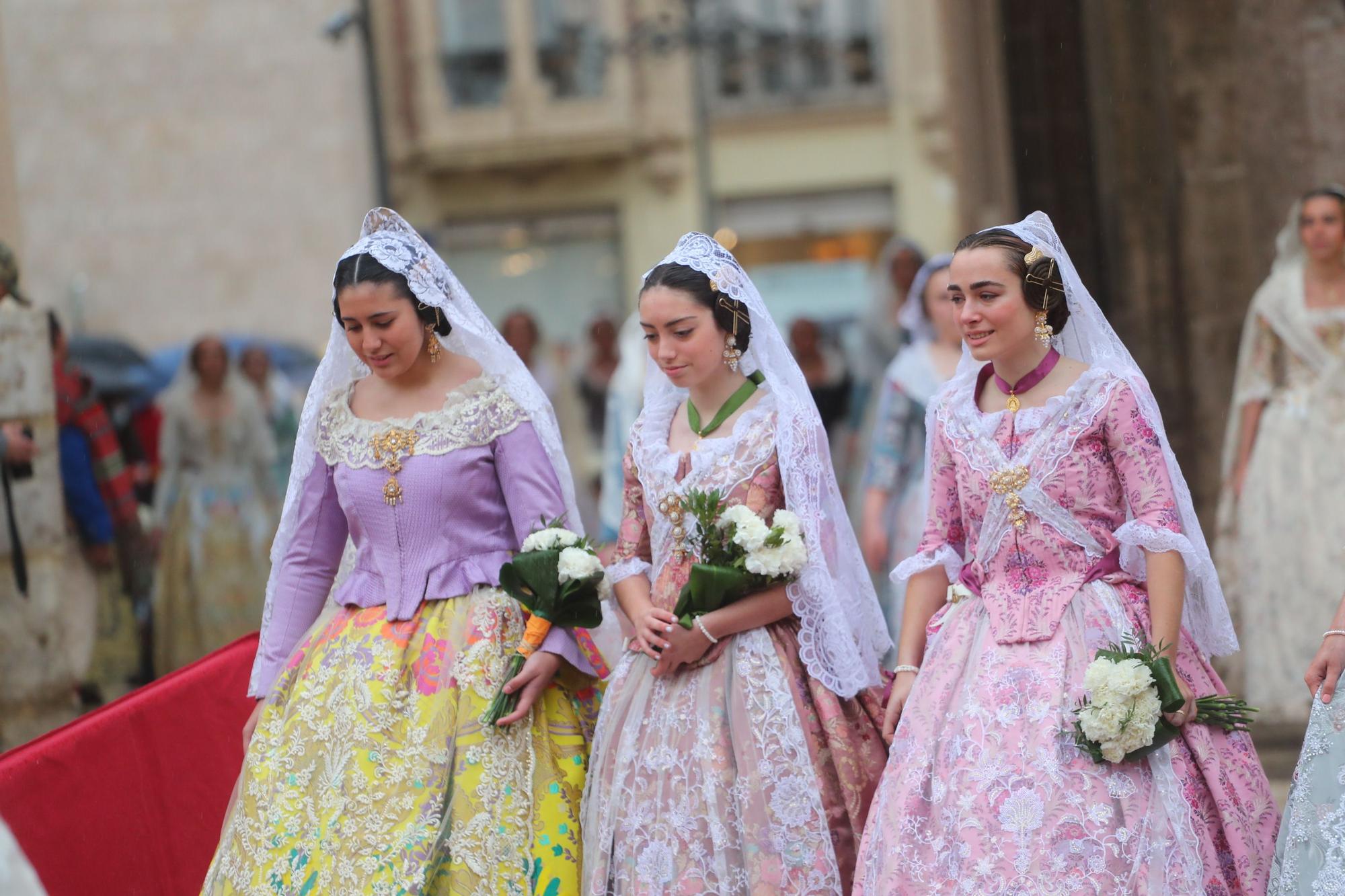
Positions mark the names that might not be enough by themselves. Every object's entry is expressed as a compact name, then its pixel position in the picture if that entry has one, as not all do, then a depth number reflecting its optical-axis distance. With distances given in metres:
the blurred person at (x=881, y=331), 17.41
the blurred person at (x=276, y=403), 22.22
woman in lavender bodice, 8.87
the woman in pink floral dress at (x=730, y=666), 8.52
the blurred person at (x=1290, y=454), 13.27
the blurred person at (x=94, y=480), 16.20
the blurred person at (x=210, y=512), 21.09
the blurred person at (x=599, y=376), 26.50
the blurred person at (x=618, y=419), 17.14
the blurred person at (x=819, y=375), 21.94
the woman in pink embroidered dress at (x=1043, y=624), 7.68
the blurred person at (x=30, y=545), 15.30
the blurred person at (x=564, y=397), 20.56
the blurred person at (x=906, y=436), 14.20
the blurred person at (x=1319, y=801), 7.39
